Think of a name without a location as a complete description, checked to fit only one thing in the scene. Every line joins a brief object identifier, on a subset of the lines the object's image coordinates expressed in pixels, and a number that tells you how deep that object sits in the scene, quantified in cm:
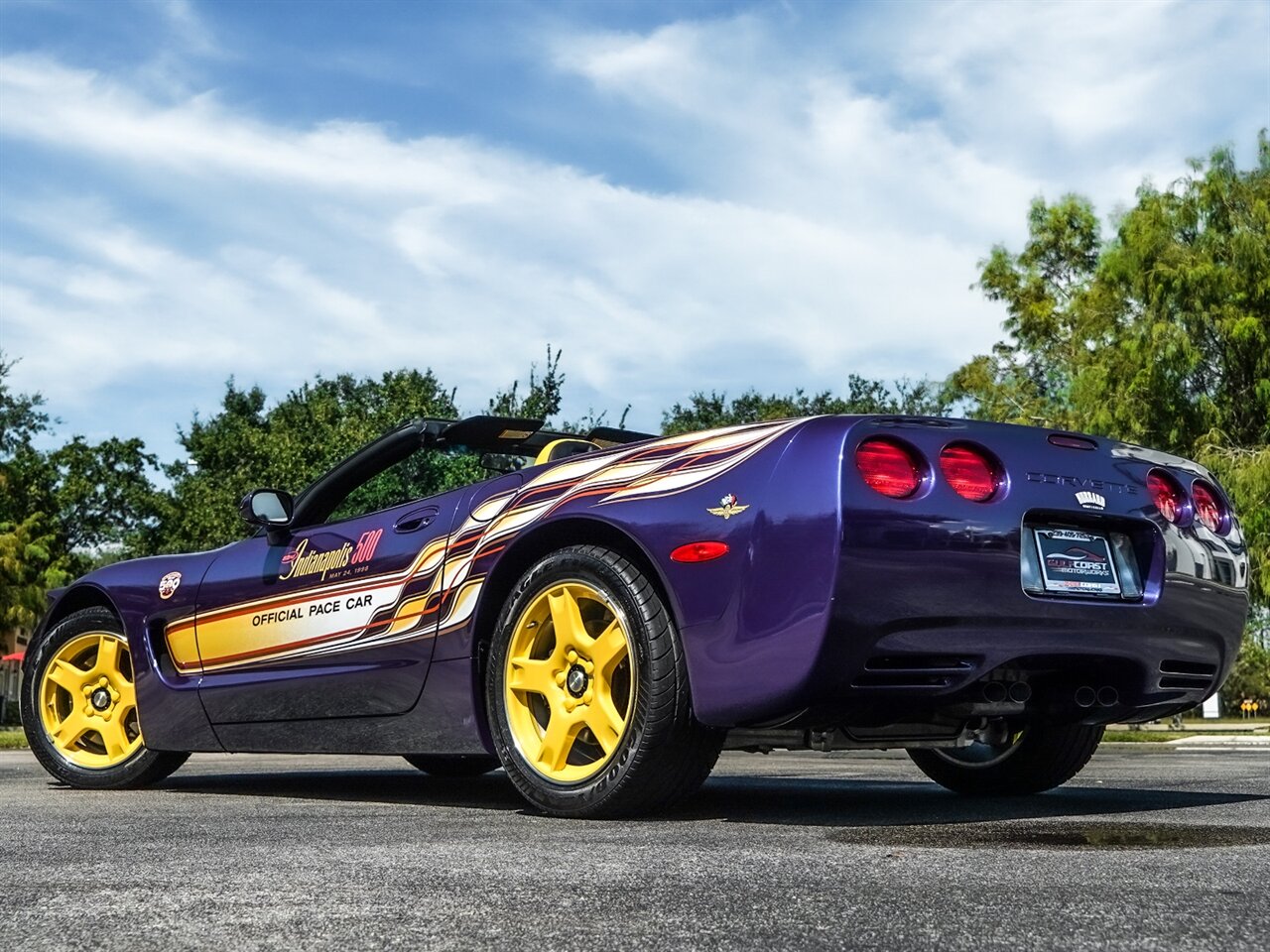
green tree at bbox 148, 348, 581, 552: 3077
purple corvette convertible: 390
